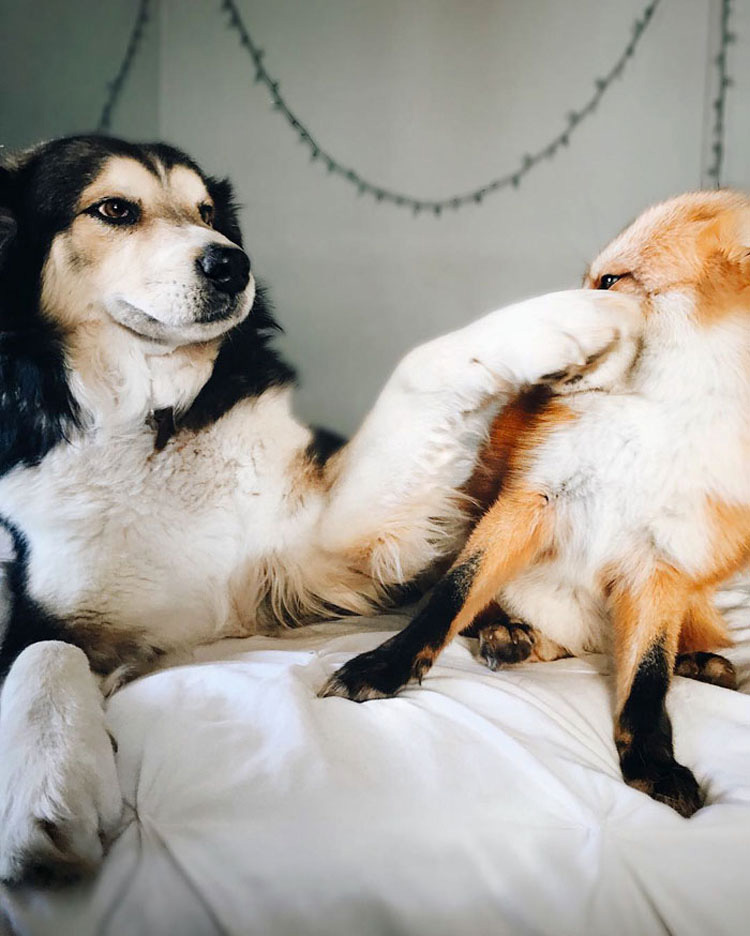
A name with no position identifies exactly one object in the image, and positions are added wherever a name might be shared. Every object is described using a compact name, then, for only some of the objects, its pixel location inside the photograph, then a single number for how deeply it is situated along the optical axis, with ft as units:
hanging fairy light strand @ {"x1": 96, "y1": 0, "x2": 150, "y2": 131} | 5.76
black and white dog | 3.03
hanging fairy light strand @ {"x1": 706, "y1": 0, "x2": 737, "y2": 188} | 4.97
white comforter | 1.80
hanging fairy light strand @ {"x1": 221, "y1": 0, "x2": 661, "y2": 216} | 5.50
